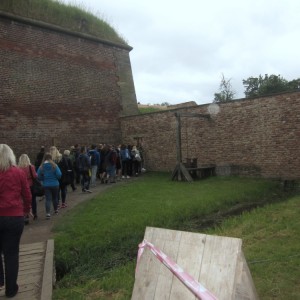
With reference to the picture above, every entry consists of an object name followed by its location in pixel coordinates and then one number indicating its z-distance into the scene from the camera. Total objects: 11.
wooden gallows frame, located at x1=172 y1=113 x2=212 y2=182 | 14.99
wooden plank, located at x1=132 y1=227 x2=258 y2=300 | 2.76
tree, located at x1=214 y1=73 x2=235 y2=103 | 43.59
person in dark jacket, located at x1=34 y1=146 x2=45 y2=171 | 14.46
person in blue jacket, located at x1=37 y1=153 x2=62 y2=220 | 8.95
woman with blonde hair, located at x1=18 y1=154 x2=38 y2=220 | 8.15
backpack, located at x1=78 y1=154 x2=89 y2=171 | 12.10
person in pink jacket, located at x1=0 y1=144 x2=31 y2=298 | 4.45
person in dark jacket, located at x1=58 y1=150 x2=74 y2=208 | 10.16
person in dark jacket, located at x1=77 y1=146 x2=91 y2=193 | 12.11
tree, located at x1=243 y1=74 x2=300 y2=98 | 39.59
